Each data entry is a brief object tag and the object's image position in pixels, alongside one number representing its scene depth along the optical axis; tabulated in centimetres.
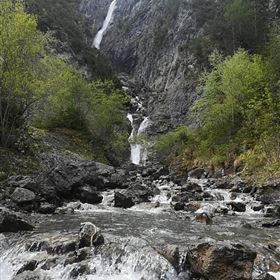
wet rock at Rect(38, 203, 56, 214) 1477
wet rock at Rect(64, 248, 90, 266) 914
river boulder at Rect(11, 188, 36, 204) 1506
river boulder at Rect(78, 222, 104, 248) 985
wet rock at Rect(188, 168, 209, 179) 2959
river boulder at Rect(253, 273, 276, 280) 847
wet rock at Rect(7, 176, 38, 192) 1632
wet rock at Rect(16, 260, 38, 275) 914
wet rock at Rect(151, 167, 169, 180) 2905
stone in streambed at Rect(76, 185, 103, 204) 1765
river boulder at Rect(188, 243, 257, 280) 830
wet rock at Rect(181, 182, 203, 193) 2077
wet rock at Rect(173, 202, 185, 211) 1641
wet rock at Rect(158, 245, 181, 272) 887
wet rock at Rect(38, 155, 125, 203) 1688
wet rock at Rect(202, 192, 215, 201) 1864
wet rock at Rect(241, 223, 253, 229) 1275
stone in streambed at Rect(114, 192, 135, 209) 1690
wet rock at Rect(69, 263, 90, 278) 873
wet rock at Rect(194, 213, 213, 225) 1352
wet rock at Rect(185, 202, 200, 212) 1632
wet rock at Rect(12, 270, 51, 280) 859
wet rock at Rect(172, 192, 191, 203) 1801
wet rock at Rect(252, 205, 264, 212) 1609
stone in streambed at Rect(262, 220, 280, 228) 1297
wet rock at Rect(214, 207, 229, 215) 1558
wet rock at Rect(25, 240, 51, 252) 1007
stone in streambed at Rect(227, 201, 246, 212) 1613
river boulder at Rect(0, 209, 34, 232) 1148
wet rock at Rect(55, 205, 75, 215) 1488
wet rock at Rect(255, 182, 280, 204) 1768
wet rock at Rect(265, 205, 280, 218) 1491
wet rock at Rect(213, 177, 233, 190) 2248
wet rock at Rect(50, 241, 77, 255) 971
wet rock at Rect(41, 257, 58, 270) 906
